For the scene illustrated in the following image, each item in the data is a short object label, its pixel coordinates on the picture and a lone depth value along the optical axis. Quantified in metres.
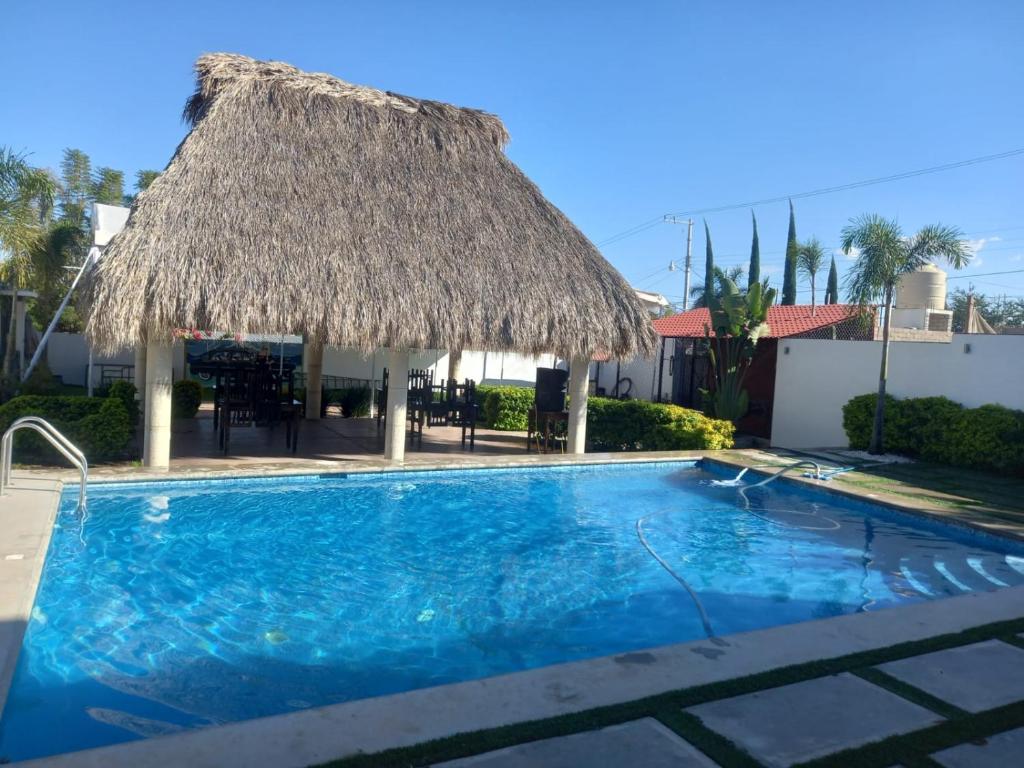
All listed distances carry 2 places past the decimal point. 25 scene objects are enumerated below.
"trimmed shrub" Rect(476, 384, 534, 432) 17.17
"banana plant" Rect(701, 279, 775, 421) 16.23
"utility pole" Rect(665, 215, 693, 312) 38.64
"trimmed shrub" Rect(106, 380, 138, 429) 10.84
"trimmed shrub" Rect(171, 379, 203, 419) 15.67
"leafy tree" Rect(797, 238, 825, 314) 19.47
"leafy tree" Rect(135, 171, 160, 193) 32.28
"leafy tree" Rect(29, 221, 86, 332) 15.34
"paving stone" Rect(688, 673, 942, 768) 3.42
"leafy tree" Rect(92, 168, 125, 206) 38.97
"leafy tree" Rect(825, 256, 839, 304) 36.72
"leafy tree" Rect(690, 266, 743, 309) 38.95
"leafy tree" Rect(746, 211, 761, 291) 38.06
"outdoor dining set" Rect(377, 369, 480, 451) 13.85
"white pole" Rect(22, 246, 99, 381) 11.91
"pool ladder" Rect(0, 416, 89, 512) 7.46
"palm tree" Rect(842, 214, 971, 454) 12.78
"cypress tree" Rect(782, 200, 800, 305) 37.25
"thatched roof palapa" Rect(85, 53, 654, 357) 9.57
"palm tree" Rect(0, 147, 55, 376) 13.16
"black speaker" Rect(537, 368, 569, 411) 14.00
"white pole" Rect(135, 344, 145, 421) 13.62
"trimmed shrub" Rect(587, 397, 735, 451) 14.21
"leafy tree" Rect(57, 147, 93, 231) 40.81
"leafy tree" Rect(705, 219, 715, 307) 38.34
